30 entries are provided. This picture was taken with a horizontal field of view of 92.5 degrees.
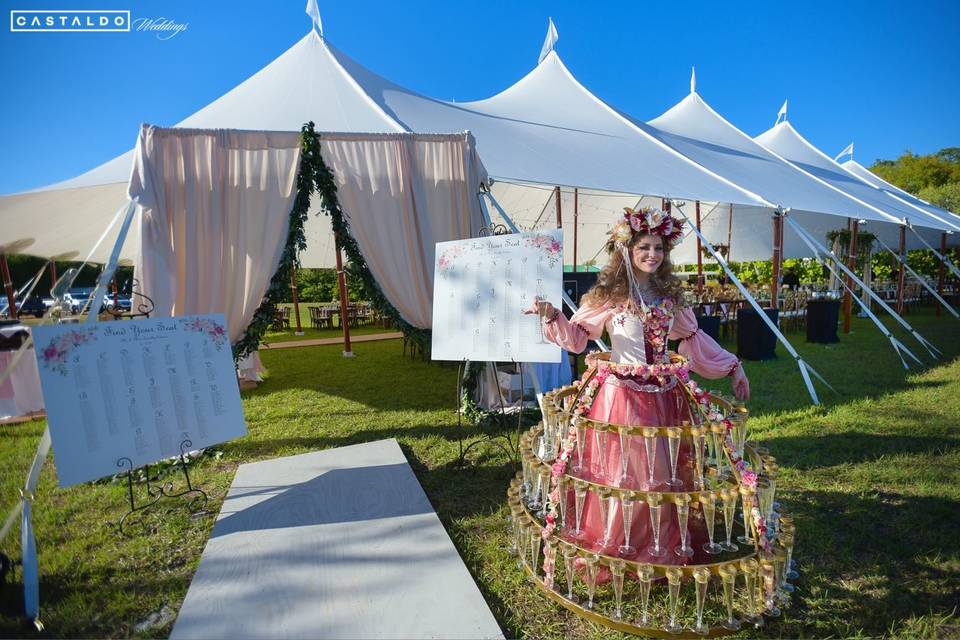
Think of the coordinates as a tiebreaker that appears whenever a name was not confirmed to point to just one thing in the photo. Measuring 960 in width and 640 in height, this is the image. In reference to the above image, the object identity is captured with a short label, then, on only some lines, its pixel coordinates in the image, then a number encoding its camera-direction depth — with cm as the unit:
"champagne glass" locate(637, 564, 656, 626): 182
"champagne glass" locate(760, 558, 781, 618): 183
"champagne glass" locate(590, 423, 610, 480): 215
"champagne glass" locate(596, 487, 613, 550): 216
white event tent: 566
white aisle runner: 205
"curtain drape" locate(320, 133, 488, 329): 463
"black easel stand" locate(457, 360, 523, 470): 382
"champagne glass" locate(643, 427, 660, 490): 199
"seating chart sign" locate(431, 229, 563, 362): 304
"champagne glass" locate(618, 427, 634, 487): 197
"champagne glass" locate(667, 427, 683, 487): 192
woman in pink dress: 213
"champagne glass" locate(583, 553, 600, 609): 194
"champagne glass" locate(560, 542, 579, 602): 198
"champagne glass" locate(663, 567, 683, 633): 179
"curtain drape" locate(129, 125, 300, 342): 388
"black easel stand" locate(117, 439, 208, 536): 292
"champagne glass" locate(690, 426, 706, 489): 193
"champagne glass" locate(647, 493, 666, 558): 186
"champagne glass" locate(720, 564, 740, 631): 178
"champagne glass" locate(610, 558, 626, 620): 186
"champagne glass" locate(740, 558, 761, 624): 183
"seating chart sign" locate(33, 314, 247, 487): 253
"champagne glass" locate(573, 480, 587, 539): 200
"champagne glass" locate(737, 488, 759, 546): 188
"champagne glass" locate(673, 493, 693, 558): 188
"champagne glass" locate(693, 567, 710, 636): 176
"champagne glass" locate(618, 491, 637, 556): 190
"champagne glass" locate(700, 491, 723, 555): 186
